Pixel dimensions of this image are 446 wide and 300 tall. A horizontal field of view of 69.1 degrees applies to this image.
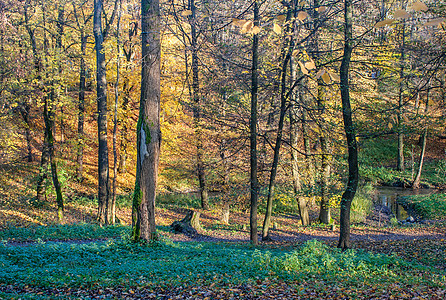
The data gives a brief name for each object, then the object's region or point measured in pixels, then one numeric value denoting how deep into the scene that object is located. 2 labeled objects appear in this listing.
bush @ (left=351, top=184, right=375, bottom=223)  17.45
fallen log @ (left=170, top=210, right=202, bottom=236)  13.41
